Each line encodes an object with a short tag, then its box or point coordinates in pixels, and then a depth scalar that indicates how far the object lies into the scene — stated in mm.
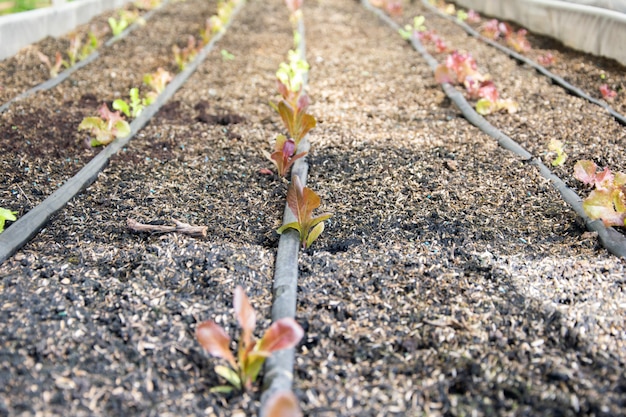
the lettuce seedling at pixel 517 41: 5430
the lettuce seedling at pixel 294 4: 6742
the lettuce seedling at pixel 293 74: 3682
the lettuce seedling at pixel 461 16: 7391
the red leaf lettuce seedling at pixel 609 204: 2219
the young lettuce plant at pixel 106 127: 3121
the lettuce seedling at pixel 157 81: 3941
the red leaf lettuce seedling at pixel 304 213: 2129
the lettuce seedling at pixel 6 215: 2146
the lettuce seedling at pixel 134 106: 3193
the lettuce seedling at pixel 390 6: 7766
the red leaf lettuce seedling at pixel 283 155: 2795
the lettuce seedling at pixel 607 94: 3880
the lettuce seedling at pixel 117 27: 5830
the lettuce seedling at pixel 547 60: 4906
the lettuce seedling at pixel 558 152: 2932
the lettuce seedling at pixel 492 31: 6258
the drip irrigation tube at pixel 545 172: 2207
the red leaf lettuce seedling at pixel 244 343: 1507
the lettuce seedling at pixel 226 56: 5344
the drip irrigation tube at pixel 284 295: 1536
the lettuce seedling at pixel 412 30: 6137
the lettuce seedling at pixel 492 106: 3727
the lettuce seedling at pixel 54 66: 4321
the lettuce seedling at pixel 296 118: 3049
